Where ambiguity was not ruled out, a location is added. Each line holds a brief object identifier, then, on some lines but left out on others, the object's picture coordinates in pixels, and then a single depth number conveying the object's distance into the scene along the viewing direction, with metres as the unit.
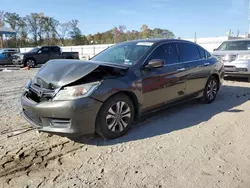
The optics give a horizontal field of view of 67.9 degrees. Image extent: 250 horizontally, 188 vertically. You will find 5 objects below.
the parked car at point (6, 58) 15.33
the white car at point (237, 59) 6.82
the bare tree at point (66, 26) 56.73
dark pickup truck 14.19
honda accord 2.63
